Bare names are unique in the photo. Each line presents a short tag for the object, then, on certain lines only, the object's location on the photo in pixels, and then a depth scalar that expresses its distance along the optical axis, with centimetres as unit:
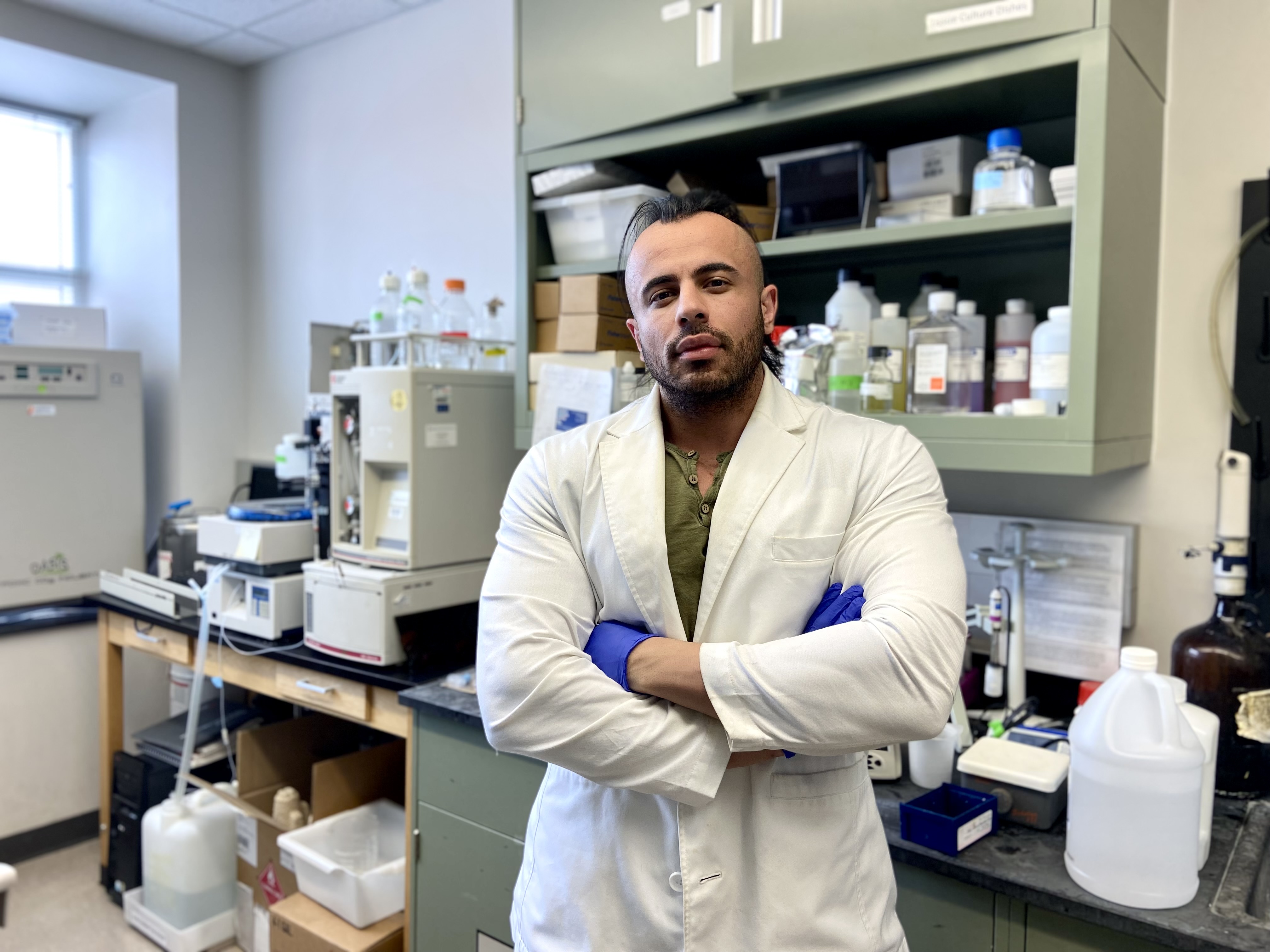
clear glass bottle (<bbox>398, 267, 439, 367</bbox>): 237
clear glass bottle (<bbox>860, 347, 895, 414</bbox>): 168
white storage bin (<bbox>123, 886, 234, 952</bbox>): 246
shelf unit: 138
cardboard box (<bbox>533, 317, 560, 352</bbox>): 208
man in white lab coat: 103
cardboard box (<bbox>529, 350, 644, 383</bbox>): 195
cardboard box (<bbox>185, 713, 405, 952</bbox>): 232
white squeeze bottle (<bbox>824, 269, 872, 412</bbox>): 170
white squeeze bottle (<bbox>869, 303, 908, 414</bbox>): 170
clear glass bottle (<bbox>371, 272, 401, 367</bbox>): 238
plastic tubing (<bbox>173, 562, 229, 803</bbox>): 240
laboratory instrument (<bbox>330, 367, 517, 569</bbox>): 208
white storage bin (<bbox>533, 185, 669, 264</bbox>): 193
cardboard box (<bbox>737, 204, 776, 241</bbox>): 181
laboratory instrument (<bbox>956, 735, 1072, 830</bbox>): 132
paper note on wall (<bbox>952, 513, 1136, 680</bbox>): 170
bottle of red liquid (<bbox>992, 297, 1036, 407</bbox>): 159
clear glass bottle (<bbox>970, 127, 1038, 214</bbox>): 151
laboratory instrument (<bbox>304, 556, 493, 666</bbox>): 204
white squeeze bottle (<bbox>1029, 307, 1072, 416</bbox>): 148
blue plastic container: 124
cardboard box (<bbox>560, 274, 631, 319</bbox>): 198
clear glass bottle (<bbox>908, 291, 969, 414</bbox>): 163
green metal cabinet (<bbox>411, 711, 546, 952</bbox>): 174
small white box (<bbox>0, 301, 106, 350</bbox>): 312
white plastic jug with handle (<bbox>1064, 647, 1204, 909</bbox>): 112
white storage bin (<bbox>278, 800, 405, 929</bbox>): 198
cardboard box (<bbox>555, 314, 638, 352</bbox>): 198
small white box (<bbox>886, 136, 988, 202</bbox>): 161
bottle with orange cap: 235
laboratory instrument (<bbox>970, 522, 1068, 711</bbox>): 170
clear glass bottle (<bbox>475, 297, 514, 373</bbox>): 246
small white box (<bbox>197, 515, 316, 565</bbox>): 231
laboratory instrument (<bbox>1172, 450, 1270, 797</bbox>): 145
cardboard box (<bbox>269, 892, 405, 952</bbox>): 194
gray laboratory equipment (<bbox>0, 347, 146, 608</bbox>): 298
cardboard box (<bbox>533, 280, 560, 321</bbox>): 207
